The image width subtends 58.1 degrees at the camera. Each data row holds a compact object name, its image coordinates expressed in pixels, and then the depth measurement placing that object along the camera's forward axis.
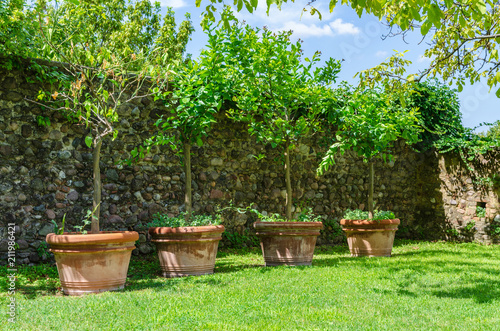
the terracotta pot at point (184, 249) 5.11
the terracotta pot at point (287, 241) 5.82
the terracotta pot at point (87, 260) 4.12
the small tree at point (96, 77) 4.39
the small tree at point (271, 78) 5.88
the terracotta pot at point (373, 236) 7.01
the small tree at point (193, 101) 5.64
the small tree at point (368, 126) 6.40
